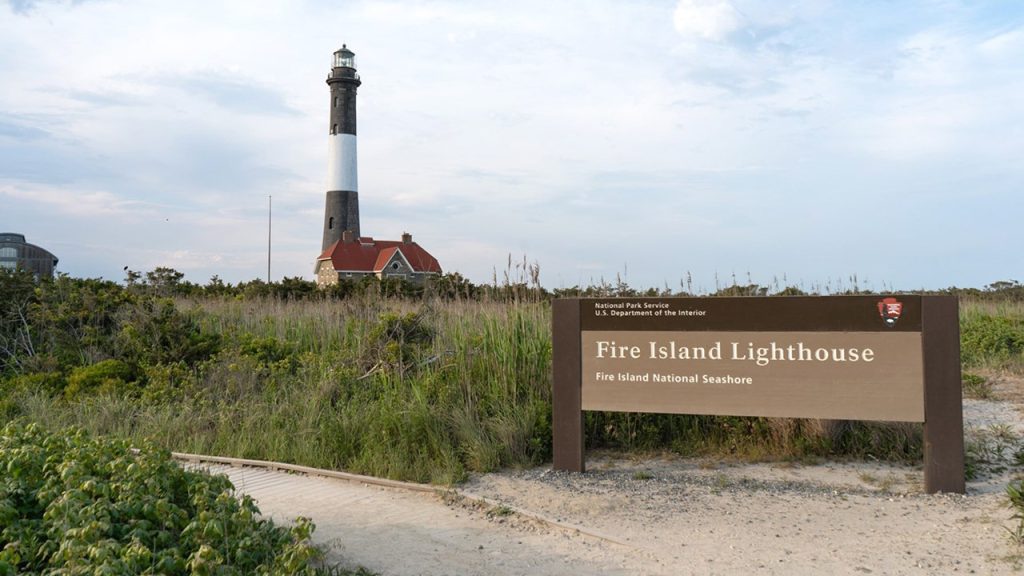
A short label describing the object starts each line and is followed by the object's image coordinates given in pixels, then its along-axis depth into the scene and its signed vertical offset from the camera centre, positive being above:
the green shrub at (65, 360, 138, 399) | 9.23 -0.83
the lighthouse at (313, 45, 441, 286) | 45.59 +6.49
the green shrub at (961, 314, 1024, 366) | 12.12 -0.65
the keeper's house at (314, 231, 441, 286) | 45.75 +3.34
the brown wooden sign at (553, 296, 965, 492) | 5.70 -0.44
